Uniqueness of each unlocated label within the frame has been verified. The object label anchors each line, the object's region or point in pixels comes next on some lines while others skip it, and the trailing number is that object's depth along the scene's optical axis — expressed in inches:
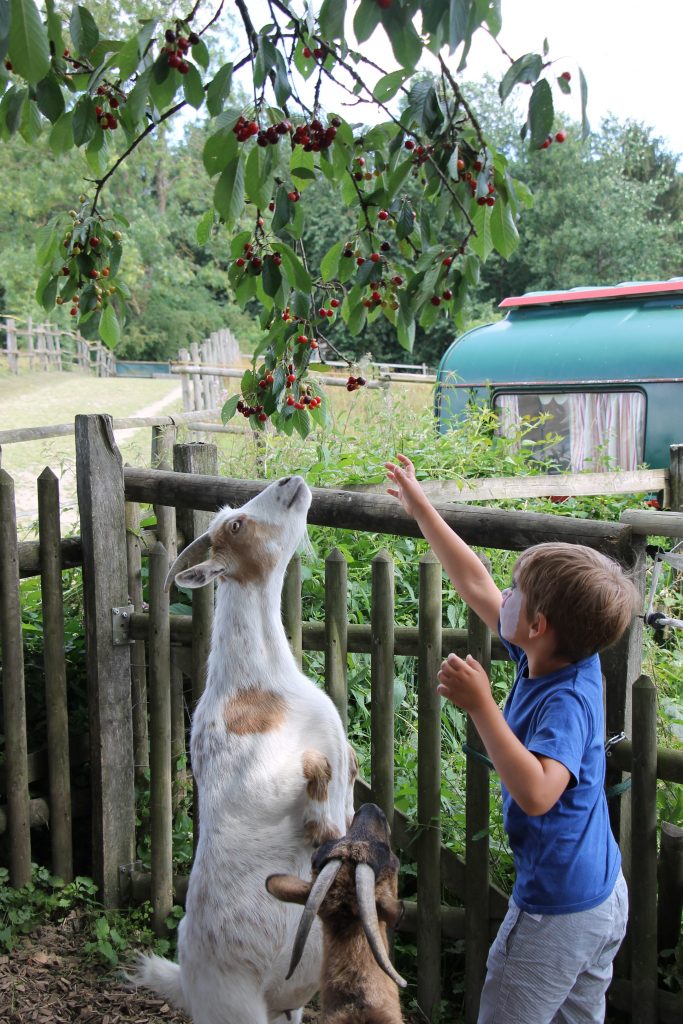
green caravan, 309.6
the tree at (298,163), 79.2
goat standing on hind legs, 73.0
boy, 70.7
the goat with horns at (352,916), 60.6
